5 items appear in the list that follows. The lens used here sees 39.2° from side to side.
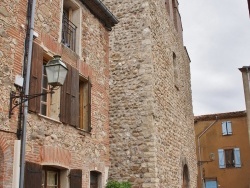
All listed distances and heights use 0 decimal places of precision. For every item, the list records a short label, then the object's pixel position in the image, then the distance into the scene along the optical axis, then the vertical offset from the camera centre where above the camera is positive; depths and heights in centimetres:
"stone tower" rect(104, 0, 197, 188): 1038 +252
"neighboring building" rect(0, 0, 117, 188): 657 +197
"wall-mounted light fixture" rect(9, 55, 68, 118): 607 +185
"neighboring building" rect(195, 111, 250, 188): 2600 +230
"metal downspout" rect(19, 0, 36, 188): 629 +184
